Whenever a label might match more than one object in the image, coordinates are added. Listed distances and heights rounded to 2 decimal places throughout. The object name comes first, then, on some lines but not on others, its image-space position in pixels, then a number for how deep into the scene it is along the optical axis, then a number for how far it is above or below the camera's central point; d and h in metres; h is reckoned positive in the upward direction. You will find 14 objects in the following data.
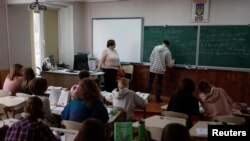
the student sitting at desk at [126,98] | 3.81 -0.74
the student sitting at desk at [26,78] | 4.16 -0.52
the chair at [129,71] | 7.00 -0.65
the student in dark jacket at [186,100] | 3.52 -0.70
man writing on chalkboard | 6.30 -0.32
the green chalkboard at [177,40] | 6.35 +0.15
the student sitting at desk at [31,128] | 2.22 -0.69
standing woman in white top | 6.20 -0.45
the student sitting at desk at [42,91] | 3.29 -0.57
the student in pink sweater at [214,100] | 3.62 -0.71
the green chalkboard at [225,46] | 5.82 +0.02
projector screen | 6.99 +0.25
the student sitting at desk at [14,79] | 4.54 -0.59
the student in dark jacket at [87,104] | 2.95 -0.64
